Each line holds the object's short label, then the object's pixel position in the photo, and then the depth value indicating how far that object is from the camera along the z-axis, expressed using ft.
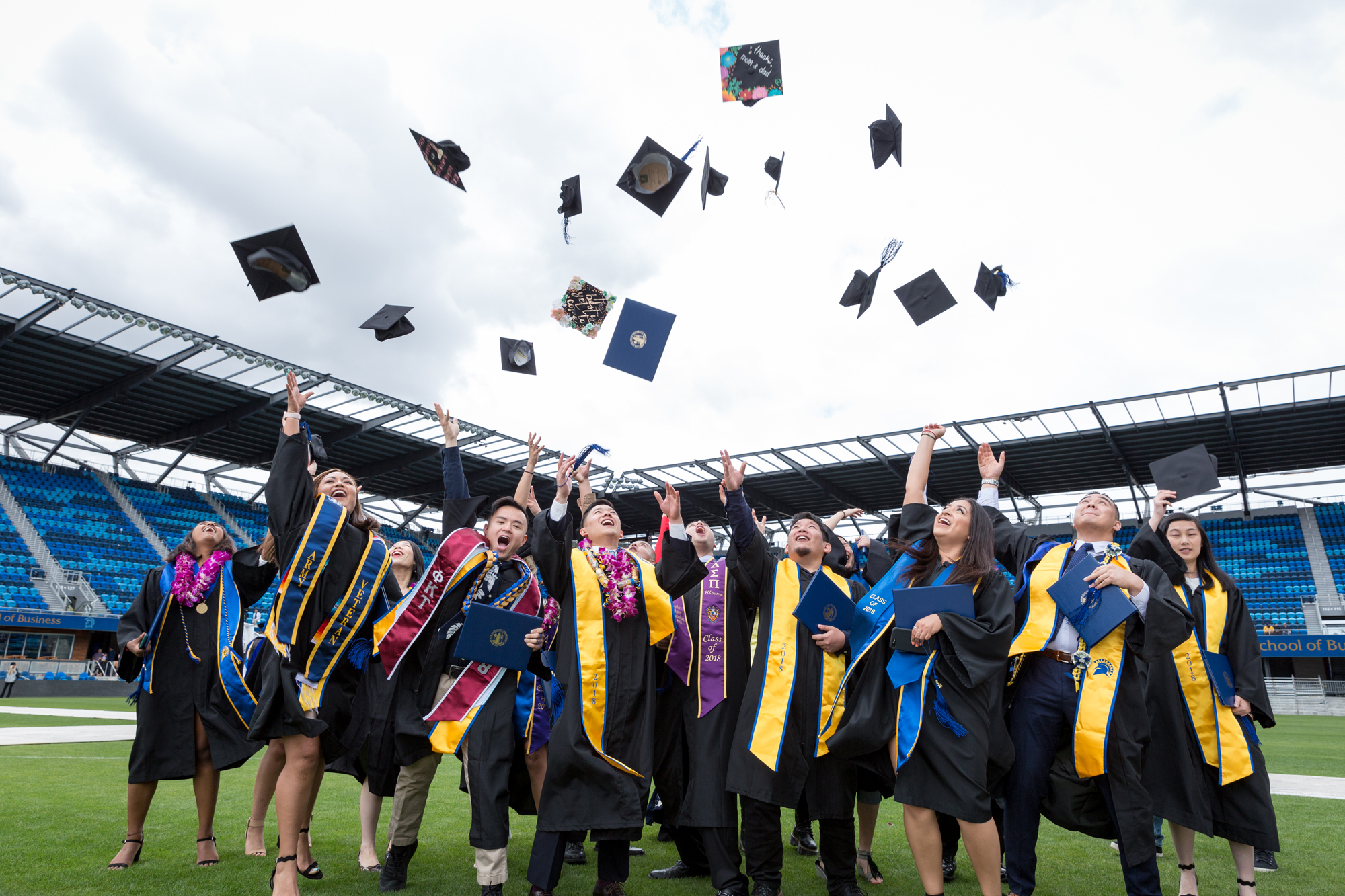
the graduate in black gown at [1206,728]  11.48
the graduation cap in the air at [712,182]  23.58
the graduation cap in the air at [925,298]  27.86
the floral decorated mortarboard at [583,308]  20.80
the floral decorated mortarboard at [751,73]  21.47
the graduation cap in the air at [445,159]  22.11
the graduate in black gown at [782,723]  10.98
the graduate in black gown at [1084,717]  10.32
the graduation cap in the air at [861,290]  27.86
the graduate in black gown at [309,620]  10.84
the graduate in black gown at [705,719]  11.06
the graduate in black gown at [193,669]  12.46
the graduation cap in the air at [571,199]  22.13
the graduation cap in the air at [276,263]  17.88
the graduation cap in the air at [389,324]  24.77
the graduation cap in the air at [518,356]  25.00
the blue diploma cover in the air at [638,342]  18.85
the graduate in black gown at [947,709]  9.59
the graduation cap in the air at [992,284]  28.25
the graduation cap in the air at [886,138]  25.22
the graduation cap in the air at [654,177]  21.58
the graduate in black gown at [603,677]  10.68
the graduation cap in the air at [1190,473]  18.85
